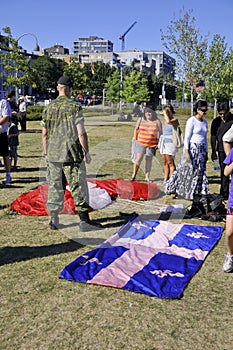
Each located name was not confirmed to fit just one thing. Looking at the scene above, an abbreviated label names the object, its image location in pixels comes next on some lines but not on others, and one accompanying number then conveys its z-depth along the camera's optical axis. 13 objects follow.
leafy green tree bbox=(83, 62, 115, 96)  80.31
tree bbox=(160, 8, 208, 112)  28.36
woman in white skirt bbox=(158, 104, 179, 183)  8.14
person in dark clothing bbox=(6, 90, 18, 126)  9.24
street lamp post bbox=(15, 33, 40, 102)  26.89
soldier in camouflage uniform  5.34
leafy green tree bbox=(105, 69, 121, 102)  48.62
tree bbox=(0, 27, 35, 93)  26.23
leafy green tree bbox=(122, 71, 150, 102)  55.44
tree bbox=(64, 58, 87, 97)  45.38
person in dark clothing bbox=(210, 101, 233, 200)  7.12
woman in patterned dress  6.65
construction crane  184.25
